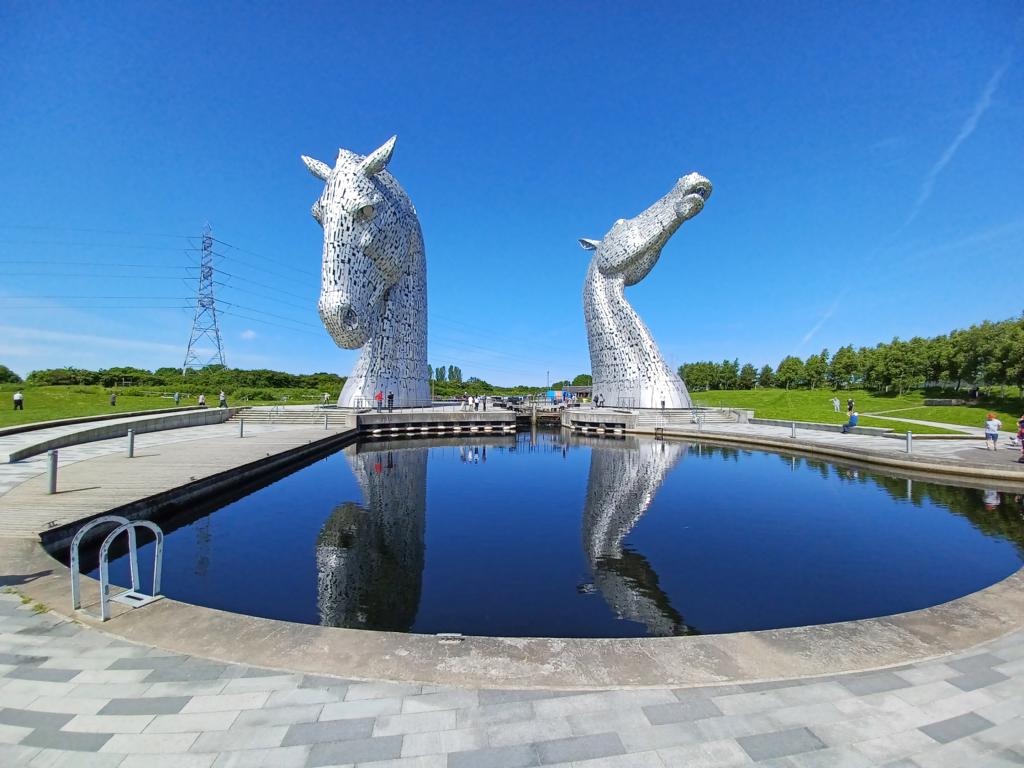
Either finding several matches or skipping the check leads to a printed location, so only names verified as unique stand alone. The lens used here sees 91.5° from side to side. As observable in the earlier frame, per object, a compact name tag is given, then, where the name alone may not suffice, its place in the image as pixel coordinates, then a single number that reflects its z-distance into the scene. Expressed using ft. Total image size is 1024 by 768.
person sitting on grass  69.51
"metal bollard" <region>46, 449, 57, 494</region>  26.40
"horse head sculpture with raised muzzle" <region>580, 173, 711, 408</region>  89.56
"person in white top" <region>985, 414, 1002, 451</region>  50.26
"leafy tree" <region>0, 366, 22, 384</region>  145.69
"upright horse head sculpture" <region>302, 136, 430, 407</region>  68.59
